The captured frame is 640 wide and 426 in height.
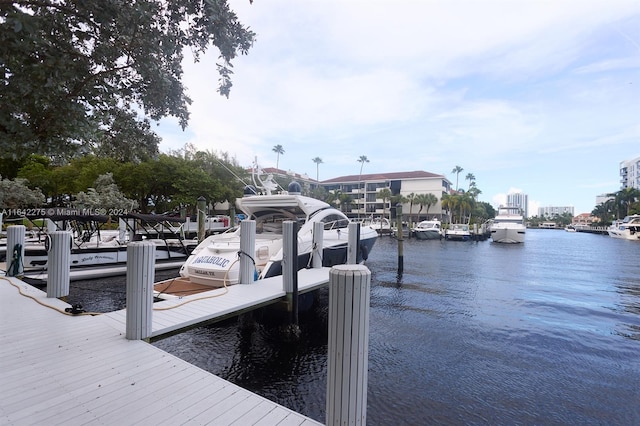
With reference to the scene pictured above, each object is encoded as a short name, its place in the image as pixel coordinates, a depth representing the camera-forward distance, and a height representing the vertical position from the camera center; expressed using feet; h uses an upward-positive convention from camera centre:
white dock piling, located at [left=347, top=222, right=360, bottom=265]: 32.01 -2.62
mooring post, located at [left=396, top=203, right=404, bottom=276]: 55.58 -4.07
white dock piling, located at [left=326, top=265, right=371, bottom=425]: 8.30 -3.26
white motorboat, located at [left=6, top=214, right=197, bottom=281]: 34.26 -4.78
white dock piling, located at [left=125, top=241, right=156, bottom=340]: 13.57 -2.96
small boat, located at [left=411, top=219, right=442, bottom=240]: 149.52 -5.99
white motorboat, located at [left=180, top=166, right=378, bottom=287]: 25.77 -2.25
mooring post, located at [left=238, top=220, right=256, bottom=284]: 23.39 -2.64
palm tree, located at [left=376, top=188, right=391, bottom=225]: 219.41 +14.96
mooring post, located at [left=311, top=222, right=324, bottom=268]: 30.09 -2.51
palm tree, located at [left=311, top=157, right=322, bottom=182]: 291.40 +47.26
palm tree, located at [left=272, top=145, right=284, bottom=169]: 274.98 +54.63
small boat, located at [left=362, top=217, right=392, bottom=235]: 160.86 -4.64
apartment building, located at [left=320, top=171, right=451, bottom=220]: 234.58 +20.87
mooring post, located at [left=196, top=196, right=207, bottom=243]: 52.24 -0.36
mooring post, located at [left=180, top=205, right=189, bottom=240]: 57.28 -2.48
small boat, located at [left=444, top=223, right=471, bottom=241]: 148.36 -7.00
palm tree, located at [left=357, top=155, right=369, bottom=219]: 273.75 +46.03
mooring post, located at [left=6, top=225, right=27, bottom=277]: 25.36 -2.99
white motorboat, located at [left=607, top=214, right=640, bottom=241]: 181.82 -5.05
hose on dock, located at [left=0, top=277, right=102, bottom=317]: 16.80 -4.91
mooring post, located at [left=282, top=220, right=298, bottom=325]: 22.22 -3.50
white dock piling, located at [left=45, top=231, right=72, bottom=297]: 19.31 -2.94
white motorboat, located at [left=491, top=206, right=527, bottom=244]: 132.36 -3.80
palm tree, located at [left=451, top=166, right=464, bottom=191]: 295.28 +42.52
